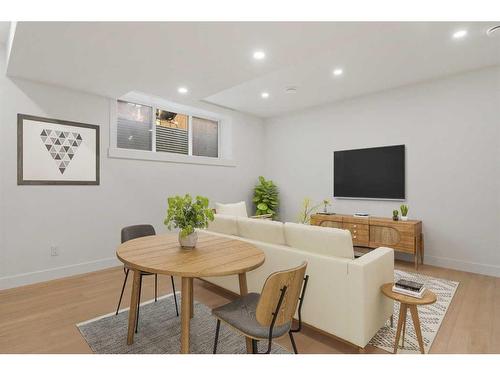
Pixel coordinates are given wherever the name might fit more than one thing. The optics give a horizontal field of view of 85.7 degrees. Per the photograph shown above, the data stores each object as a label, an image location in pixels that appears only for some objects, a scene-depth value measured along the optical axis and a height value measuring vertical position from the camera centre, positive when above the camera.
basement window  4.41 +0.99
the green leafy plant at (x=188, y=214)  2.12 -0.23
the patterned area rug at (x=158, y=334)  2.03 -1.23
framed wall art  3.35 +0.44
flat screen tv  4.46 +0.23
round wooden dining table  1.58 -0.49
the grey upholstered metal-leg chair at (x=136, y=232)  2.66 -0.49
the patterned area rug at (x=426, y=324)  2.06 -1.22
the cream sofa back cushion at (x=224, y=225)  2.96 -0.45
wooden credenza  3.91 -0.72
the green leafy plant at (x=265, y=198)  5.92 -0.28
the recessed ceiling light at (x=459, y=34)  2.83 +1.62
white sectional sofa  1.91 -0.69
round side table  1.79 -0.81
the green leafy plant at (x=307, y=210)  5.50 -0.51
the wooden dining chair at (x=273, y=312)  1.38 -0.68
